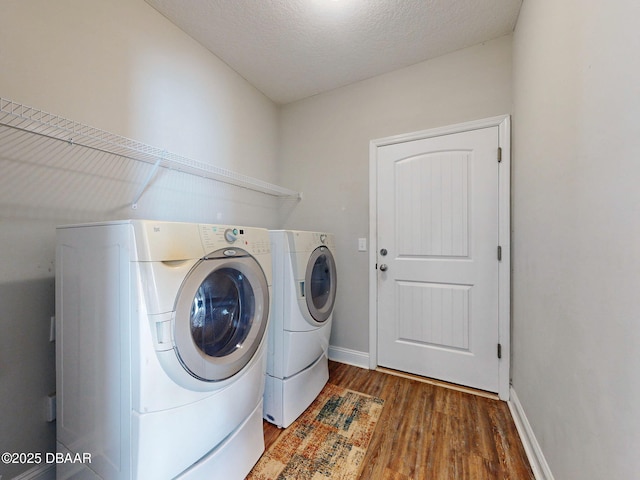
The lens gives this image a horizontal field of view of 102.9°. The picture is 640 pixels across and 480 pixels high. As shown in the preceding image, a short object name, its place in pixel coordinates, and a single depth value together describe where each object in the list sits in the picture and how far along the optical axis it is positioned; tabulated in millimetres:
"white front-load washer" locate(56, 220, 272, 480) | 813
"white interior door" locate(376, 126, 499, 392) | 1804
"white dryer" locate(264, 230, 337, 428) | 1499
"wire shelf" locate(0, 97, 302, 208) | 1062
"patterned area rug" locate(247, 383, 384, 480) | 1197
